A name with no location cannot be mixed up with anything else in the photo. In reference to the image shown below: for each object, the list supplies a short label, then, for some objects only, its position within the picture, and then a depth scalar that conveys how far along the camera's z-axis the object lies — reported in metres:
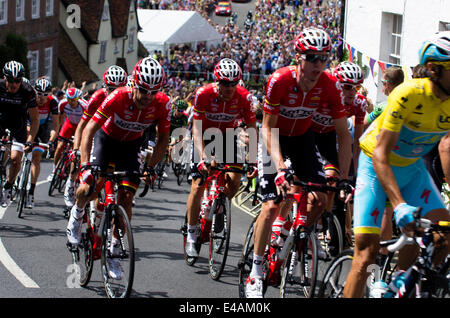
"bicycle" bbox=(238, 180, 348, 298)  12.21
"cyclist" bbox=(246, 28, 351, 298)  12.80
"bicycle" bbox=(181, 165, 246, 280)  16.21
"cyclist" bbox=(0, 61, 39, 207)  20.87
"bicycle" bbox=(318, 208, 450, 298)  9.00
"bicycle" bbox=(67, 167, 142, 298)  13.05
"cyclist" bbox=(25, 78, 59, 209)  24.54
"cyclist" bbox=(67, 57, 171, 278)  14.06
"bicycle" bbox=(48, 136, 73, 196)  26.88
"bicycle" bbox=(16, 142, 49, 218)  22.66
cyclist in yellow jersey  9.45
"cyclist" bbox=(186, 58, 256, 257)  16.83
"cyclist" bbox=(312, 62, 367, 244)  16.21
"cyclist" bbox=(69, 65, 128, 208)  17.55
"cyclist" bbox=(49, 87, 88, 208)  27.06
